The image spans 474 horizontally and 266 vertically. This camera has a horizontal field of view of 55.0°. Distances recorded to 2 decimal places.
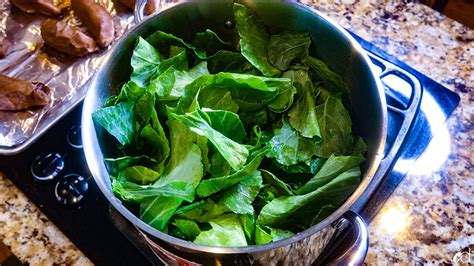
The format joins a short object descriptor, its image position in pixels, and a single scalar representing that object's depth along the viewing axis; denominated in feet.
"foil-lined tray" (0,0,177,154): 3.33
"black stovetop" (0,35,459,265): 2.72
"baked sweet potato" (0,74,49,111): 3.35
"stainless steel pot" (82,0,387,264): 2.00
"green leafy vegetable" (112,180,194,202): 2.14
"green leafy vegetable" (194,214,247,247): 2.12
